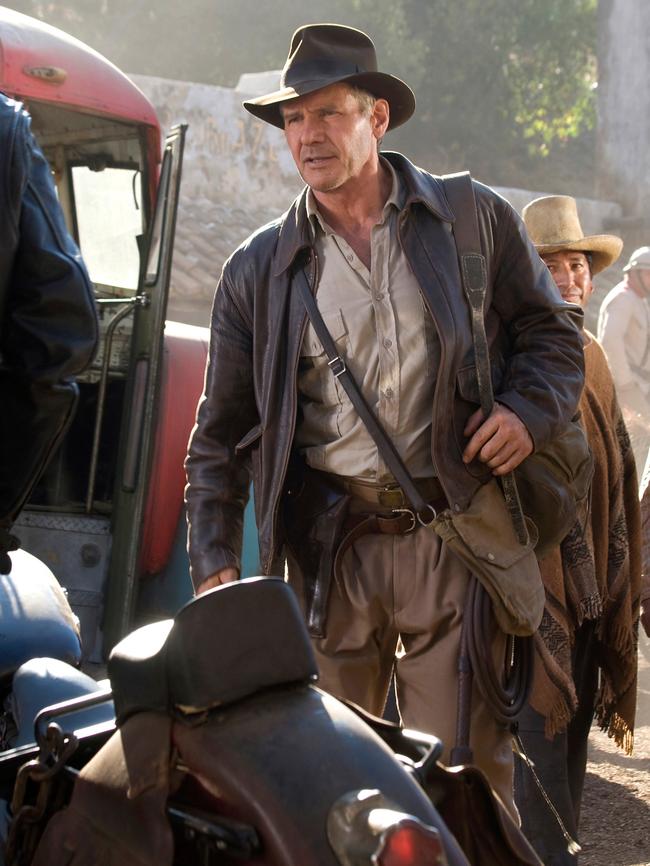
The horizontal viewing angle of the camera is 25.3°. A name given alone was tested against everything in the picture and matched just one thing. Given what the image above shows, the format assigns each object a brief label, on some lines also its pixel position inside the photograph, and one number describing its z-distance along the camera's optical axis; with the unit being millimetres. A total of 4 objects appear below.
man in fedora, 3098
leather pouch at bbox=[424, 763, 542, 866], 1830
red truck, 5355
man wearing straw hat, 3928
